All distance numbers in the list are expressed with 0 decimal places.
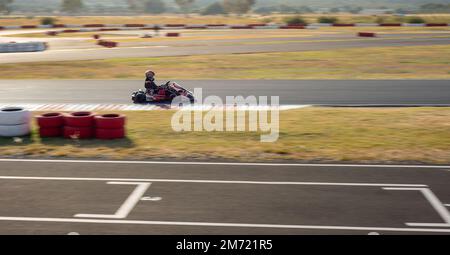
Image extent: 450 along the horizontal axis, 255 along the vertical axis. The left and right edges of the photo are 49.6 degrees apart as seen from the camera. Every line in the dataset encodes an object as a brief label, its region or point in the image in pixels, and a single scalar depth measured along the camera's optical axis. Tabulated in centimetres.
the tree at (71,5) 16038
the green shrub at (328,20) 7157
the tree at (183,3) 17570
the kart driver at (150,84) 1798
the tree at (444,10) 18936
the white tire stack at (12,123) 1324
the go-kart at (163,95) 1820
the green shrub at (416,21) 6794
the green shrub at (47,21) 7280
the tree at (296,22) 6962
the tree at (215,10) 17084
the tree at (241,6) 15488
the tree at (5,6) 12988
